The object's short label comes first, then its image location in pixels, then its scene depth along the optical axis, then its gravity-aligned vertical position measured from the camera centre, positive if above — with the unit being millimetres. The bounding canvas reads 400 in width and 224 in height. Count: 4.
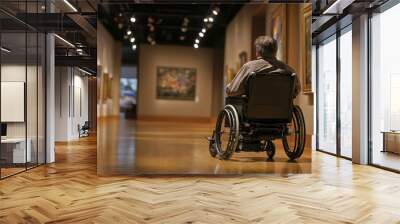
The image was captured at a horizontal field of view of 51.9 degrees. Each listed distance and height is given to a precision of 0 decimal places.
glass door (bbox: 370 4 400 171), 4930 +241
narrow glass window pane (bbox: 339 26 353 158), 5621 +248
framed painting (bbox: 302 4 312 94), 4242 +588
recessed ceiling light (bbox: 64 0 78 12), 4016 +1030
